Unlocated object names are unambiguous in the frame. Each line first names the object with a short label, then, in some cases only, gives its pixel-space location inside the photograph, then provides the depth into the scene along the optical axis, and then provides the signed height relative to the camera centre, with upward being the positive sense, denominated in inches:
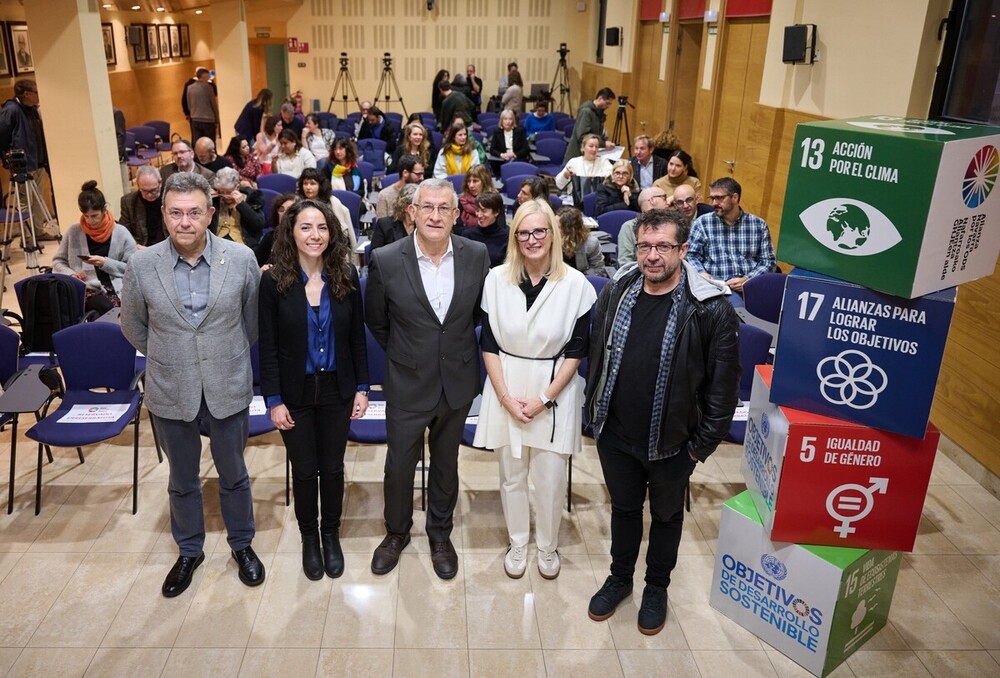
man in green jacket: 357.7 -18.8
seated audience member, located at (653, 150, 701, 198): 256.7 -30.6
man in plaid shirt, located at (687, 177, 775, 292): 210.5 -42.8
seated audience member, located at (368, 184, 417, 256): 215.5 -41.6
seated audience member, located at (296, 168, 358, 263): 230.5 -34.1
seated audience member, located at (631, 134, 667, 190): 306.2 -32.4
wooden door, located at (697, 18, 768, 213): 321.7 -4.0
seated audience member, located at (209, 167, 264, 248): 242.1 -44.6
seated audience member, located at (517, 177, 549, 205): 221.8 -31.2
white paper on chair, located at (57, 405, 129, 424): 160.7 -70.7
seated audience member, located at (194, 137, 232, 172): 307.9 -34.5
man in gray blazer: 124.6 -41.1
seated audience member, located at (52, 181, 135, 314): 212.4 -51.3
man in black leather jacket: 117.0 -43.5
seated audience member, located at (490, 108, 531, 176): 397.7 -32.9
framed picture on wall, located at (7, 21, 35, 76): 418.0 +6.6
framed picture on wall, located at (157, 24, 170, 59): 679.1 +19.8
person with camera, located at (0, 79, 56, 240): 339.0 -29.1
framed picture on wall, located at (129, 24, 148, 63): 618.2 +12.0
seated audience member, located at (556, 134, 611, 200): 307.7 -34.5
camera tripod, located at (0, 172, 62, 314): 286.5 -59.7
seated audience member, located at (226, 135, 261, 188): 339.3 -39.8
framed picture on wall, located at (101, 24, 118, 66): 563.6 +13.8
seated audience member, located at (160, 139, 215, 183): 291.1 -34.8
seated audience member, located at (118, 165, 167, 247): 237.1 -44.3
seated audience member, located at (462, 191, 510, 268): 198.4 -38.8
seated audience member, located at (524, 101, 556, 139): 495.8 -27.5
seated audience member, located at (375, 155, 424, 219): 249.4 -33.2
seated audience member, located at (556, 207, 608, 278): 198.5 -41.8
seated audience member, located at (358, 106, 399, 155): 445.7 -32.4
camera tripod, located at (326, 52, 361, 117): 682.8 -11.3
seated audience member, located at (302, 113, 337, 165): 410.6 -36.7
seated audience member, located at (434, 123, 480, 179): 308.7 -31.7
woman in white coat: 127.9 -45.5
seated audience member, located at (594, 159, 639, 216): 269.7 -38.0
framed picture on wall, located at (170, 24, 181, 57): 706.2 +21.0
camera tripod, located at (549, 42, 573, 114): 682.8 -2.9
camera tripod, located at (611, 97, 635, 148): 463.7 -25.0
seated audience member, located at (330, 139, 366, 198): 304.2 -37.3
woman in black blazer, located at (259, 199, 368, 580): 127.1 -44.2
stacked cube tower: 104.7 -40.6
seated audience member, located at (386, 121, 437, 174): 310.5 -26.9
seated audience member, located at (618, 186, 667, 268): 207.6 -41.0
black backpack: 192.5 -59.4
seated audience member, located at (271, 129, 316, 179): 334.0 -36.9
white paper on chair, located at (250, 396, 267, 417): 163.6 -69.4
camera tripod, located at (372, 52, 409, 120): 674.2 -8.1
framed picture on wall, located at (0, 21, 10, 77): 406.6 +2.9
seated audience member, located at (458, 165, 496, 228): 234.1 -33.7
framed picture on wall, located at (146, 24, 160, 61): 646.5 +16.4
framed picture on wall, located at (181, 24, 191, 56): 737.0 +23.1
